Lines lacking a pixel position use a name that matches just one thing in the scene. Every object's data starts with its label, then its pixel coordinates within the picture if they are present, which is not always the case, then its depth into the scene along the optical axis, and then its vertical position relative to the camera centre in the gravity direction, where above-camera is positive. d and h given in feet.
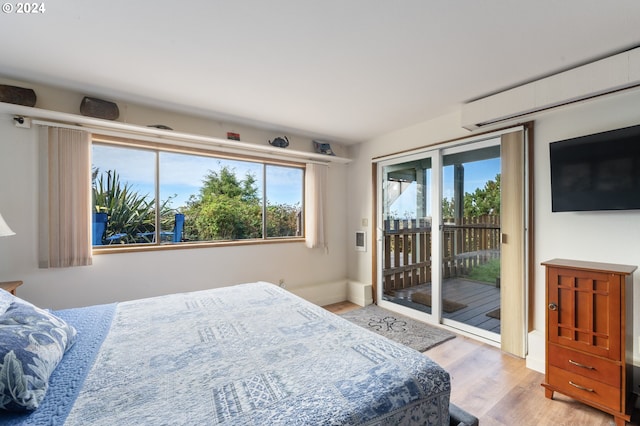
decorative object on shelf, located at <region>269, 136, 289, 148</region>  12.10 +3.05
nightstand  6.85 -1.78
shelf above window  7.77 +2.72
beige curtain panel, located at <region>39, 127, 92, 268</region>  8.14 +0.44
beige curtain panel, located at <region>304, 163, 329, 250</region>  13.44 +0.37
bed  2.97 -2.10
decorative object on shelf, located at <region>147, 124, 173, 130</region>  9.46 +2.96
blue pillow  2.98 -1.72
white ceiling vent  6.26 +3.11
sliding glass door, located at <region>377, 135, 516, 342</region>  9.67 -0.93
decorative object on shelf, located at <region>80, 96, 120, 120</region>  8.30 +3.17
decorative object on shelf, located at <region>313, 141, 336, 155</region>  13.44 +3.13
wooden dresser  5.79 -2.70
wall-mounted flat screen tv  6.49 +1.00
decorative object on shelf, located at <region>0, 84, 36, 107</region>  7.30 +3.15
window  9.52 +0.67
